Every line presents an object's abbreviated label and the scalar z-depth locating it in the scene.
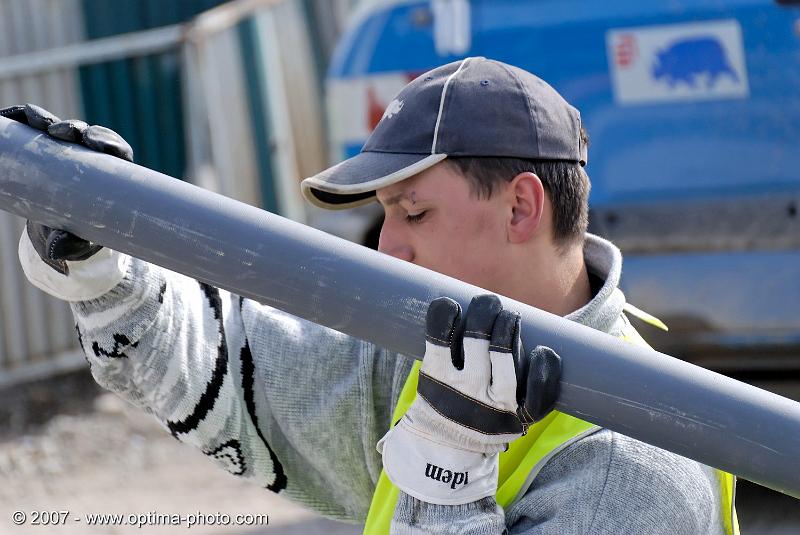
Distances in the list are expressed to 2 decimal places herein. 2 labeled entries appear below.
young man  3.45
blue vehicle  7.93
